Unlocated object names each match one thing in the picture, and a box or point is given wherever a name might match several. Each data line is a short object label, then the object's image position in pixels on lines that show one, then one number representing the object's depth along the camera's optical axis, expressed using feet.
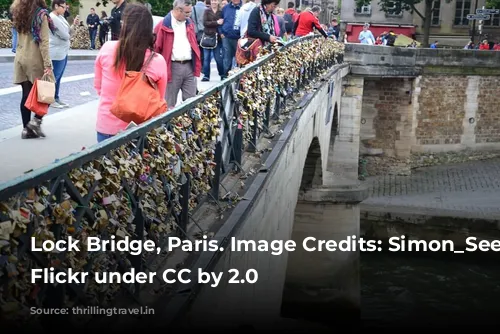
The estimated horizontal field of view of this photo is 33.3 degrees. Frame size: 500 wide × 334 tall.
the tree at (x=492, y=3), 127.56
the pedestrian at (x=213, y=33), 39.43
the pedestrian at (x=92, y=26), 85.15
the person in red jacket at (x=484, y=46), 120.16
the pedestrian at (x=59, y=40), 31.86
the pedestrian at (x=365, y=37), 98.12
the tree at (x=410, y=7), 138.72
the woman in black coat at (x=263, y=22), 32.40
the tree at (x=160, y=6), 109.09
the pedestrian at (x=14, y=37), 42.36
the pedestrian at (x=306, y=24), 52.63
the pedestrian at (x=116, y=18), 32.48
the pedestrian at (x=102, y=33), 78.48
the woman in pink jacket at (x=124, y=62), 17.54
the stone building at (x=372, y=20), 150.30
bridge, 10.36
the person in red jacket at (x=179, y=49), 25.30
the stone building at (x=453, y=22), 146.00
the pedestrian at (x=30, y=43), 26.40
